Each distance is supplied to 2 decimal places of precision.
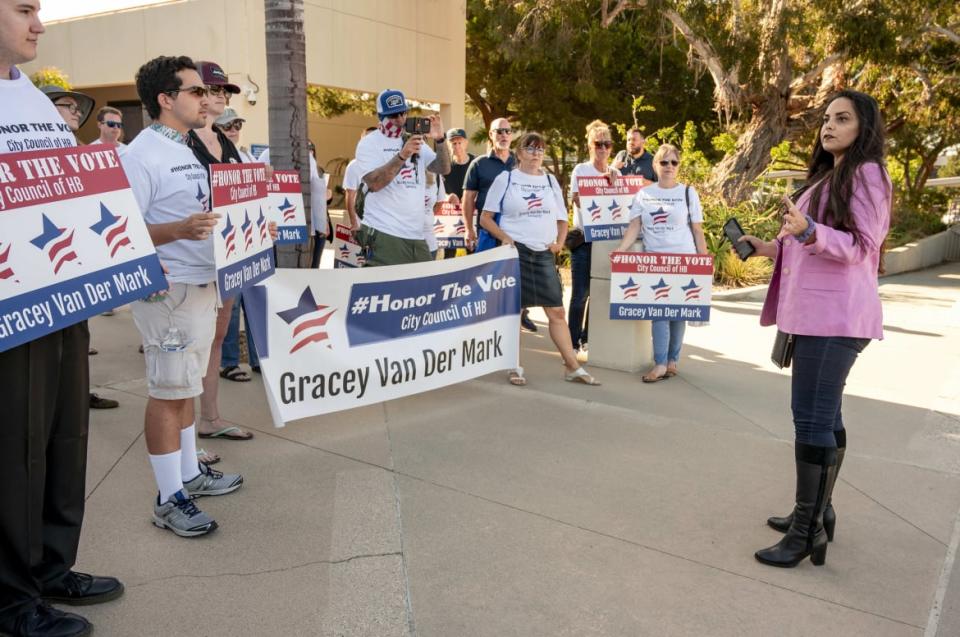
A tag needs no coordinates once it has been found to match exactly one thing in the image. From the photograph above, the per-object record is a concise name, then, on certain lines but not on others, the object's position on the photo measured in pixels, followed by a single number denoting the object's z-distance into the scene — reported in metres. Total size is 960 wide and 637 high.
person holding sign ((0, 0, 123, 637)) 2.68
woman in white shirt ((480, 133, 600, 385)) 6.39
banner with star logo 4.89
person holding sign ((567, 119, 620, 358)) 7.62
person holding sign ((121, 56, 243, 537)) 3.60
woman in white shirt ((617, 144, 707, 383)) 6.76
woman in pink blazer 3.33
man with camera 5.82
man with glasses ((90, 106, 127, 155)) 7.27
